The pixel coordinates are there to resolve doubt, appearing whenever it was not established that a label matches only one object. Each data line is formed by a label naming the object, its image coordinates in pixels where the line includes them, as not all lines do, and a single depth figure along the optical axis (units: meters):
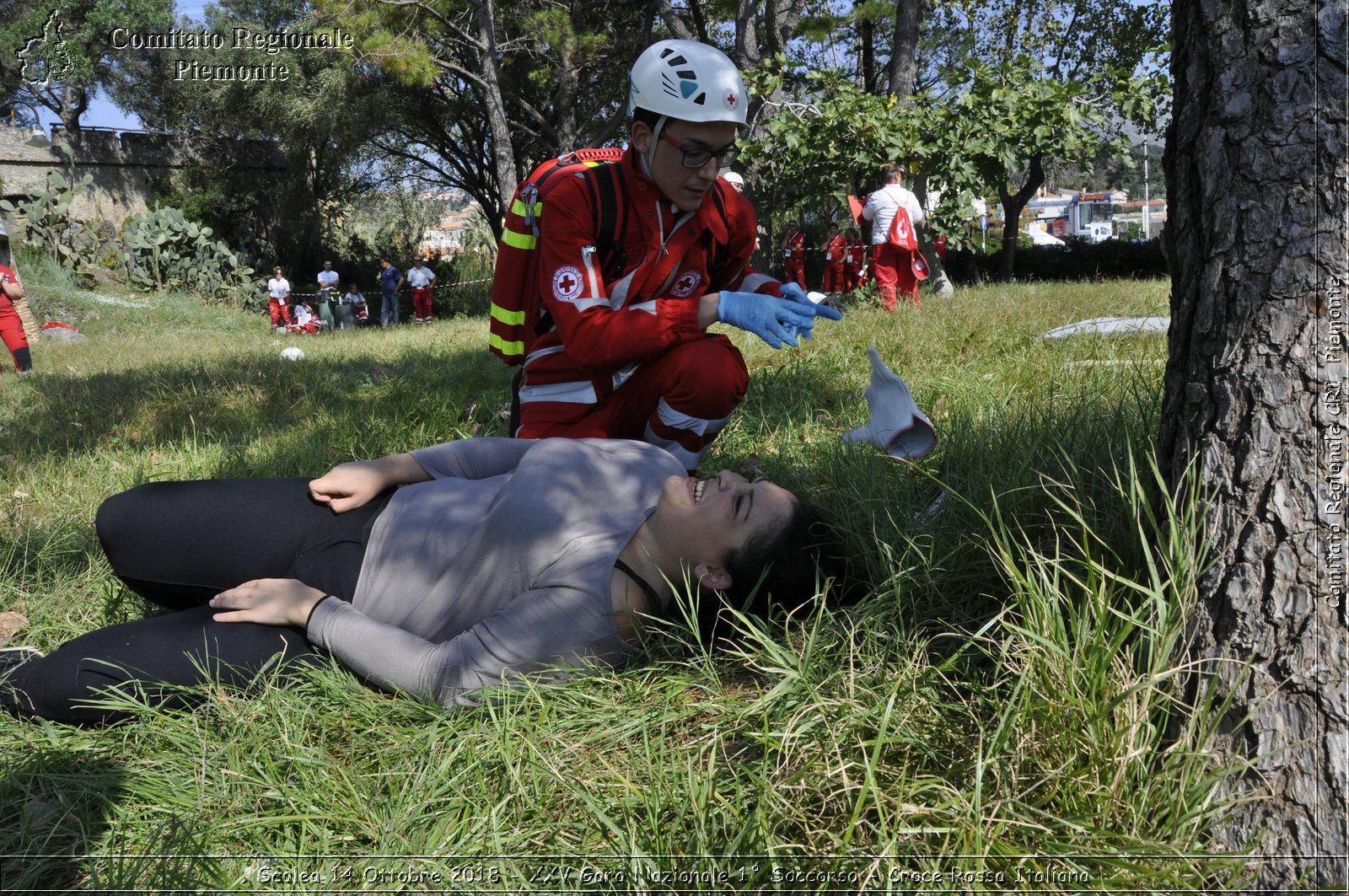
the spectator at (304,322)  18.53
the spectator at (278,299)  19.61
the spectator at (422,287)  21.95
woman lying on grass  2.04
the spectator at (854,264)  17.03
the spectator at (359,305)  22.70
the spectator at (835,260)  17.47
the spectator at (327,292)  21.48
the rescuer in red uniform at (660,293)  2.95
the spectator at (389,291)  22.20
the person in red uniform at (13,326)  8.83
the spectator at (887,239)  9.98
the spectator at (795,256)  19.72
